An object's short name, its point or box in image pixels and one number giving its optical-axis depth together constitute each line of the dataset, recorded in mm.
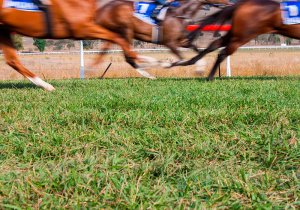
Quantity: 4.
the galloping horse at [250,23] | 18312
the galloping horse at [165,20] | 14983
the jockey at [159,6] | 15756
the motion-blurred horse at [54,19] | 14203
